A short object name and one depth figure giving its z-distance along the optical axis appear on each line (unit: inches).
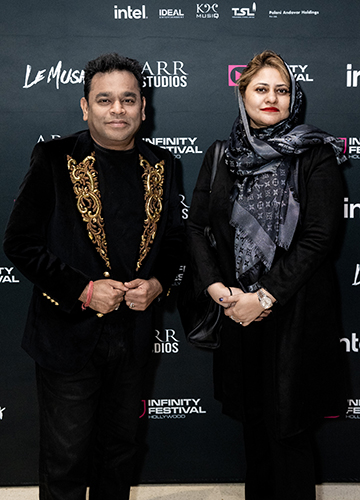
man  67.8
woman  68.8
